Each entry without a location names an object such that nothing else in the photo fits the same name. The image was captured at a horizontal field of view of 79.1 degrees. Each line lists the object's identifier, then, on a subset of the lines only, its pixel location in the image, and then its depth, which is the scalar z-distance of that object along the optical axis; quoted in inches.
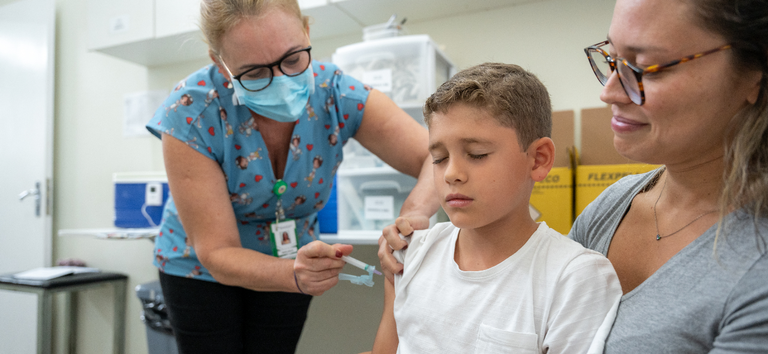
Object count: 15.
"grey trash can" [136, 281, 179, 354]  89.6
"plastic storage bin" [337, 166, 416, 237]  79.7
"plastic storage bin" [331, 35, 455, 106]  75.7
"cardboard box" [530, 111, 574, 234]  69.9
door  117.3
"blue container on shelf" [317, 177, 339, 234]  80.7
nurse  39.8
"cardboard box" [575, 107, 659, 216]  68.1
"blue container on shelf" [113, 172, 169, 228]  102.1
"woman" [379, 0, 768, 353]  21.1
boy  26.0
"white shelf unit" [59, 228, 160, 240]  84.0
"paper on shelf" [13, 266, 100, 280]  96.7
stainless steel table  94.3
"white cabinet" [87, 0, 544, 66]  84.1
